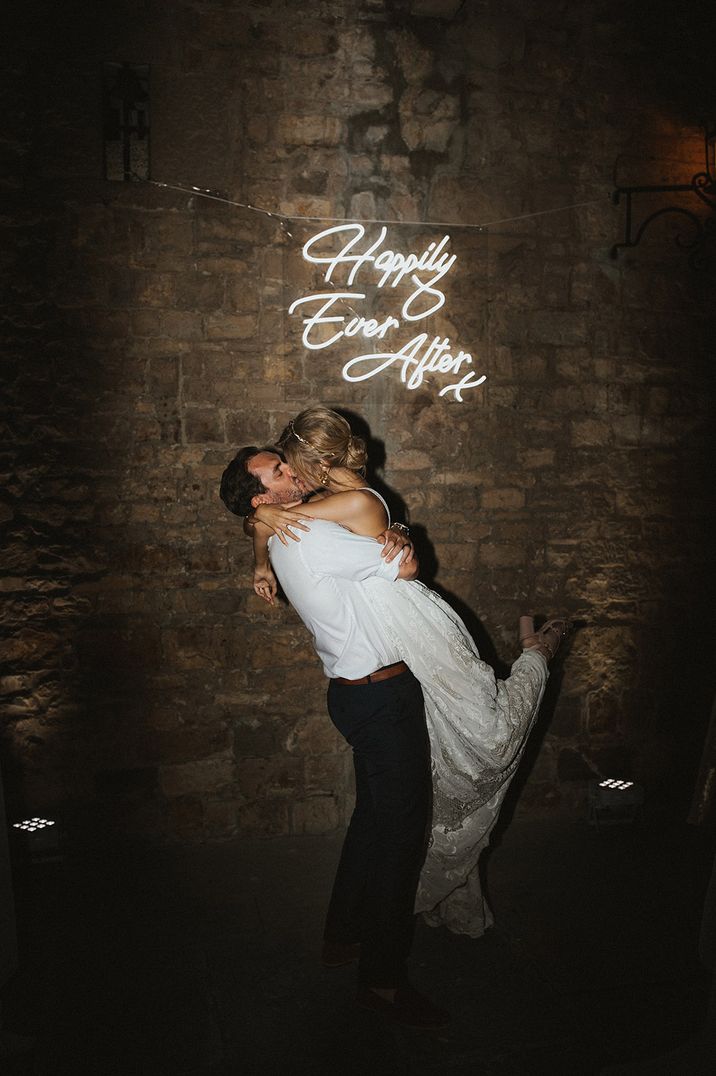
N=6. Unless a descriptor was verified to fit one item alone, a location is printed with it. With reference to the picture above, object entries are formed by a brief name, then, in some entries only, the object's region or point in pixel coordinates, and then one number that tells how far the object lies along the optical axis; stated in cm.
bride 288
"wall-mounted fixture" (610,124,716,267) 426
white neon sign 400
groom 276
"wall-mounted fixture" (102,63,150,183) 372
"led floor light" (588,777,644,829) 425
